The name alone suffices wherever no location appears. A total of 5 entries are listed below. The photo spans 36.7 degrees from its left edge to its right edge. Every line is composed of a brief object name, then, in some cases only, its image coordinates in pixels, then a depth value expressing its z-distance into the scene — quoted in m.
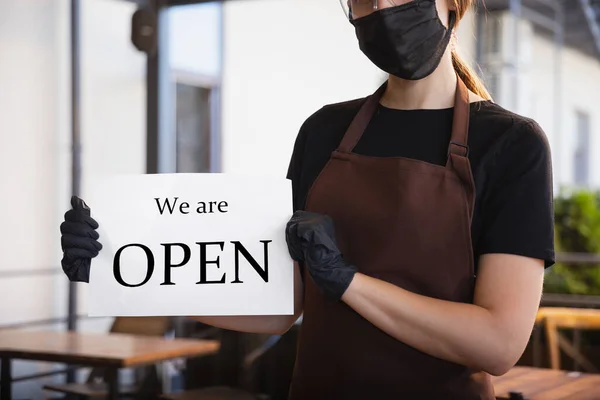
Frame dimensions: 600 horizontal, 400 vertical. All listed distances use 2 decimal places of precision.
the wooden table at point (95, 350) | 3.54
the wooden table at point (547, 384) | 2.68
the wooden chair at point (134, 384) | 4.52
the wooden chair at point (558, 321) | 3.67
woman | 1.22
